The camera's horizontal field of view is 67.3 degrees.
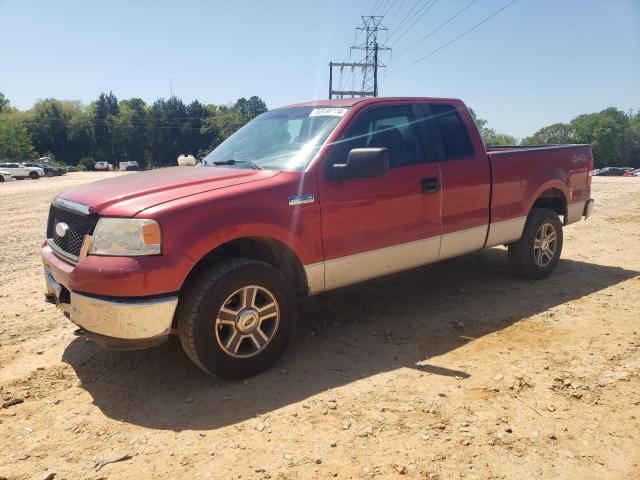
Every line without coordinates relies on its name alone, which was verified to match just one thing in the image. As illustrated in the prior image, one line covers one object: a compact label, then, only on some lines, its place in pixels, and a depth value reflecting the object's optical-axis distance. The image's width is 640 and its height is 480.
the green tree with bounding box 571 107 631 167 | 94.00
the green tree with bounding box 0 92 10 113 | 96.47
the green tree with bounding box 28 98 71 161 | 84.88
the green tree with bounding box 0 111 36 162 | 67.12
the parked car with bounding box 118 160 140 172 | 72.62
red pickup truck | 2.94
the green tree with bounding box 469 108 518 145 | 112.93
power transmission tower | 38.03
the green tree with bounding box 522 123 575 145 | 102.31
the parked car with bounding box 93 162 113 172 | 72.88
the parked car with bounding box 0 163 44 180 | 40.91
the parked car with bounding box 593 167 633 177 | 59.62
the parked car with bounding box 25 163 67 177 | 46.73
